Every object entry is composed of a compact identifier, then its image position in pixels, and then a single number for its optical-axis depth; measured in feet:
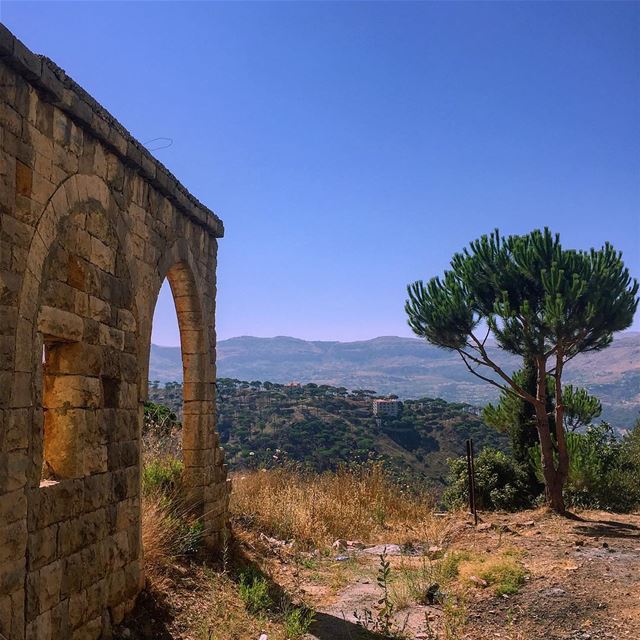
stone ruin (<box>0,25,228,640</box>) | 13.04
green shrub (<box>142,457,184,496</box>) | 25.34
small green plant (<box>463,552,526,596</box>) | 23.01
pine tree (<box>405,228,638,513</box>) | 36.90
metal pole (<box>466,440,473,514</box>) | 37.27
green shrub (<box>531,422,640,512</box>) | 42.45
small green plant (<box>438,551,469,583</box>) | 25.36
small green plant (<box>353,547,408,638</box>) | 19.19
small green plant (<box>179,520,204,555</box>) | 23.18
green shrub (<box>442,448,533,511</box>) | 44.42
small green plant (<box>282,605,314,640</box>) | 19.27
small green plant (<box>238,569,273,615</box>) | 21.12
